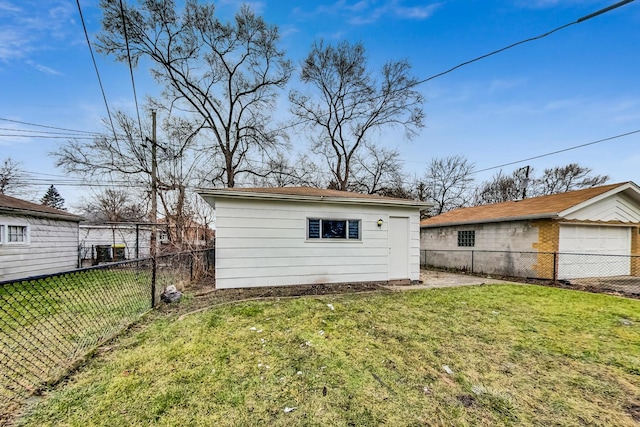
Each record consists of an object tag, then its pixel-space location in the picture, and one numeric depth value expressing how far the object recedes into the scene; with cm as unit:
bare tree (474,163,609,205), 2173
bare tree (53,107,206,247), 1357
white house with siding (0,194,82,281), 798
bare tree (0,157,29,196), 1889
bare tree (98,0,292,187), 1367
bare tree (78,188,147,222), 1557
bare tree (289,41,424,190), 1692
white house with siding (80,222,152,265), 1477
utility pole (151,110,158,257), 1190
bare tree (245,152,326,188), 1691
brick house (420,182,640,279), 893
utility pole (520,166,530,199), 1333
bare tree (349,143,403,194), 1889
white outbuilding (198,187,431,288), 659
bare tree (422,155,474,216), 2192
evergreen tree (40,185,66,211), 3173
